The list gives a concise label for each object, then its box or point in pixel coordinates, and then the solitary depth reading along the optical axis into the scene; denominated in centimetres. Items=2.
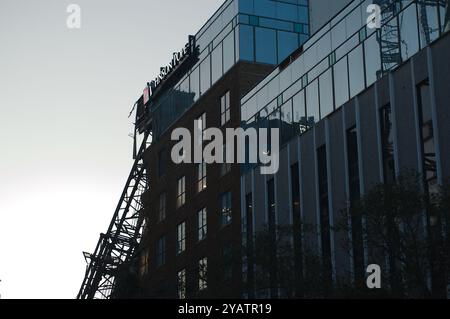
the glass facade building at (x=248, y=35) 6506
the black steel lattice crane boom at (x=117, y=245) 8200
